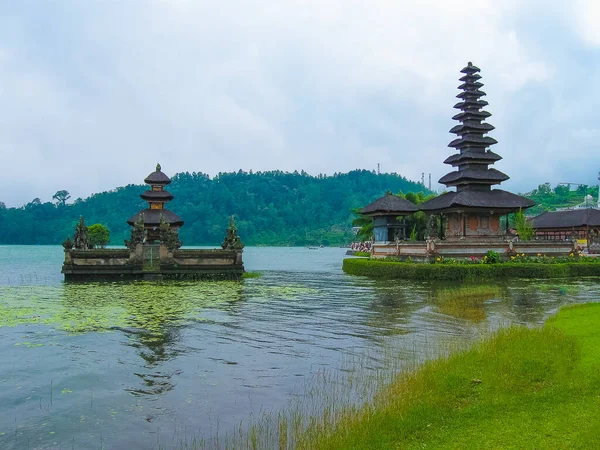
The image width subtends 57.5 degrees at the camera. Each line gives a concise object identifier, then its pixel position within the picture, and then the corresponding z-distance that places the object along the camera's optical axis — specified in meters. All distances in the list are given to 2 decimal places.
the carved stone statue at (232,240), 41.00
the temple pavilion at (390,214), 49.16
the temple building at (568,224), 61.00
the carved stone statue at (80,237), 40.88
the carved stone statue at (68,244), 38.21
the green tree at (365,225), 72.62
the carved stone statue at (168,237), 39.72
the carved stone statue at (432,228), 42.00
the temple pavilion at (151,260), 38.69
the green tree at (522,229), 53.75
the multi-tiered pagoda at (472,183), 45.66
